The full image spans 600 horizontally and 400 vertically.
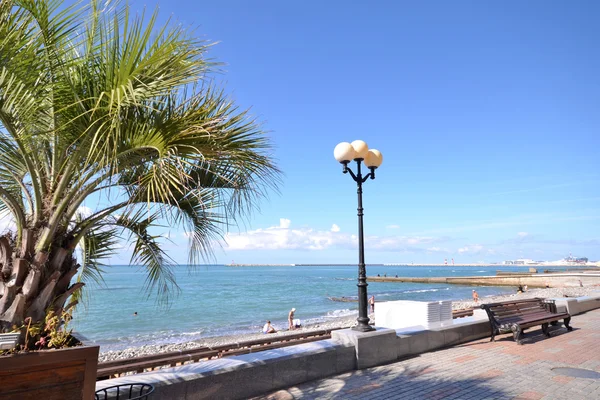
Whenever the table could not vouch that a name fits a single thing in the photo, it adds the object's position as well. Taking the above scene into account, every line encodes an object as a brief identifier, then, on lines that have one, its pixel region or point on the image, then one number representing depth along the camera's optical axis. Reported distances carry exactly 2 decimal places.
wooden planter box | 2.38
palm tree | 2.53
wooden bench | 7.52
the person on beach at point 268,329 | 21.07
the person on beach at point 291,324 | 22.72
